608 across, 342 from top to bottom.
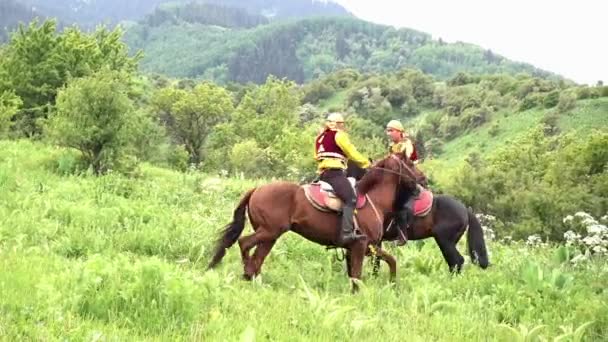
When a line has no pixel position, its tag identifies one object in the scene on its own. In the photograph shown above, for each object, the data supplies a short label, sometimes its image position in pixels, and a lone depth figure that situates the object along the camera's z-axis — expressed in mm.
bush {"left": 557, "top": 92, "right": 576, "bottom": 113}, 97312
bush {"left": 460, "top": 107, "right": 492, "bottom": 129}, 112250
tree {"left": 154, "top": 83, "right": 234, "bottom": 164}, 75500
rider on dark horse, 11984
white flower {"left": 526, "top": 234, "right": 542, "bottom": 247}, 14288
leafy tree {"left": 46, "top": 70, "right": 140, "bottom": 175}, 19078
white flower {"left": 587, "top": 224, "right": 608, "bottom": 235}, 11461
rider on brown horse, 10492
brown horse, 10469
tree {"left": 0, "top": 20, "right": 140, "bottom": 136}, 35500
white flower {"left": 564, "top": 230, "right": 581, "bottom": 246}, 12227
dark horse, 12461
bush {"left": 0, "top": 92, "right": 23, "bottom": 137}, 28531
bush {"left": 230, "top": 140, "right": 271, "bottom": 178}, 61938
